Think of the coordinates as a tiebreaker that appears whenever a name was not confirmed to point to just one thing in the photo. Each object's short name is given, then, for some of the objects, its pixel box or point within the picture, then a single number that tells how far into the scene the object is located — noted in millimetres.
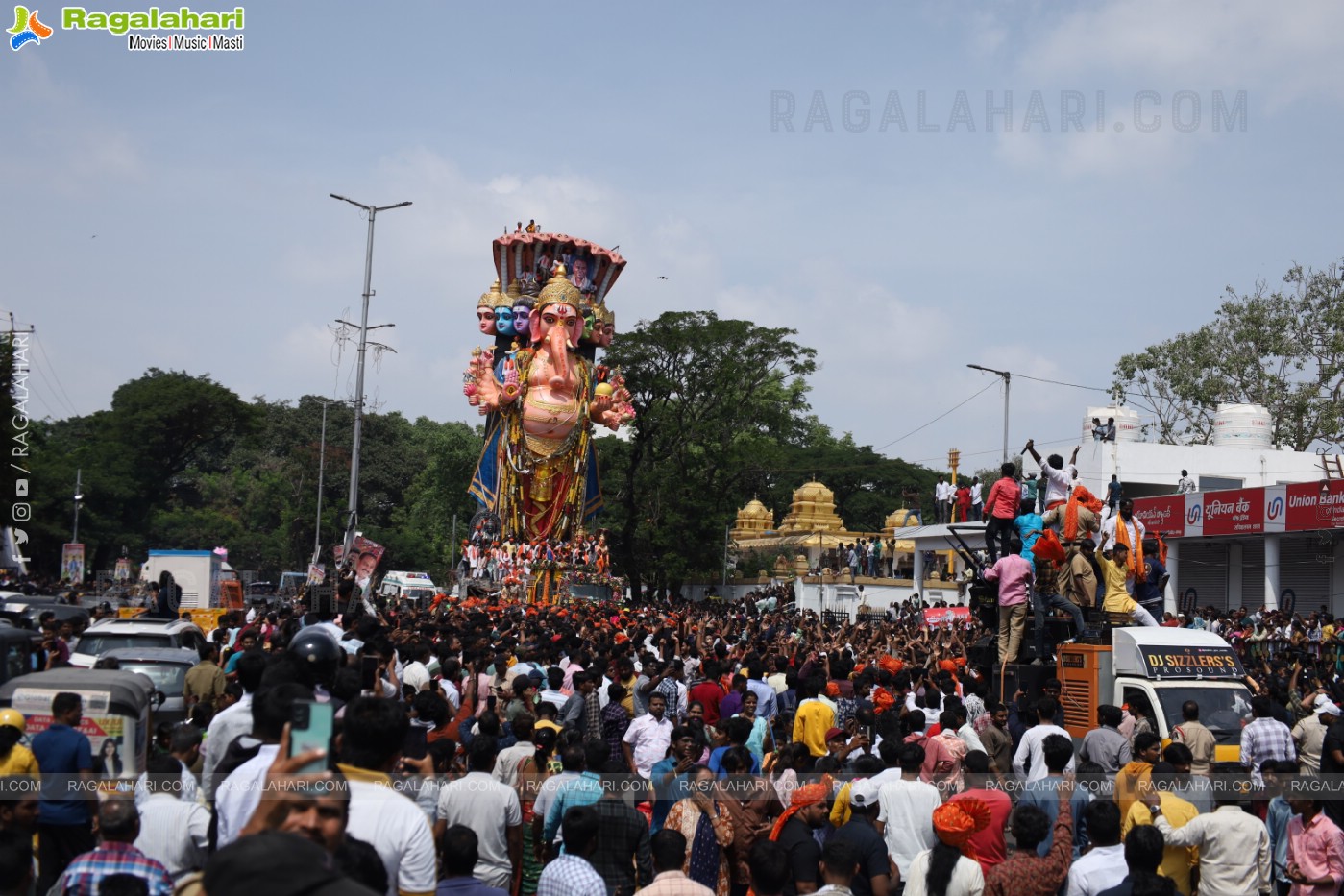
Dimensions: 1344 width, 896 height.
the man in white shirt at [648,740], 8875
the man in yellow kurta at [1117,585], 13172
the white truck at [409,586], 39594
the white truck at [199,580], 29422
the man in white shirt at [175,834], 5531
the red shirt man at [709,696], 10633
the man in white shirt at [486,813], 6660
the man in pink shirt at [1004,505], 14383
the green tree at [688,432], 43156
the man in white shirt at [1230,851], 6758
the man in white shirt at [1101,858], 6164
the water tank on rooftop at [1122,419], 42594
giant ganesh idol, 35188
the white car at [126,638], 13641
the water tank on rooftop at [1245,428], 41250
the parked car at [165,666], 11695
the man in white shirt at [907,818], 7062
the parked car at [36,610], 15819
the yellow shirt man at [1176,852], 6980
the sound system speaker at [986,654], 13945
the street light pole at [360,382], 28609
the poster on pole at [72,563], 39781
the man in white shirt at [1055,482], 14703
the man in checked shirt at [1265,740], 9469
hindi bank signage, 28391
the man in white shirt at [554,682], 11129
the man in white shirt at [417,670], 10703
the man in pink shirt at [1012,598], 13414
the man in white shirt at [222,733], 6490
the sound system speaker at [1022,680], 12797
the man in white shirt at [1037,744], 8844
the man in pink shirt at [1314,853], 6828
